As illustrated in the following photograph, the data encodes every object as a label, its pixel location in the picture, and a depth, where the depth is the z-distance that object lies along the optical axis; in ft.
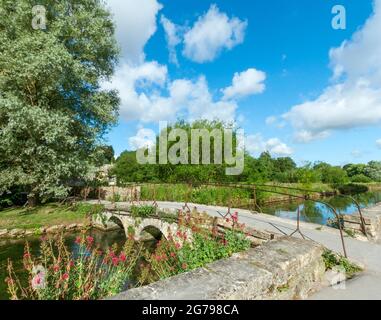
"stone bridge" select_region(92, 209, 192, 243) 36.94
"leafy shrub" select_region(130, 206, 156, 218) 42.57
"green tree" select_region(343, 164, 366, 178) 286.25
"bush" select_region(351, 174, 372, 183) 210.98
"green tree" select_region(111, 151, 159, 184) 123.38
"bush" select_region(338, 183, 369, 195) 142.50
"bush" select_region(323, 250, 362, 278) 16.21
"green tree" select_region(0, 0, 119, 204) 48.52
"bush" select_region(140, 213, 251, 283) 17.14
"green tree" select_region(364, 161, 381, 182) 245.63
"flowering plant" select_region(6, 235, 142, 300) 12.57
